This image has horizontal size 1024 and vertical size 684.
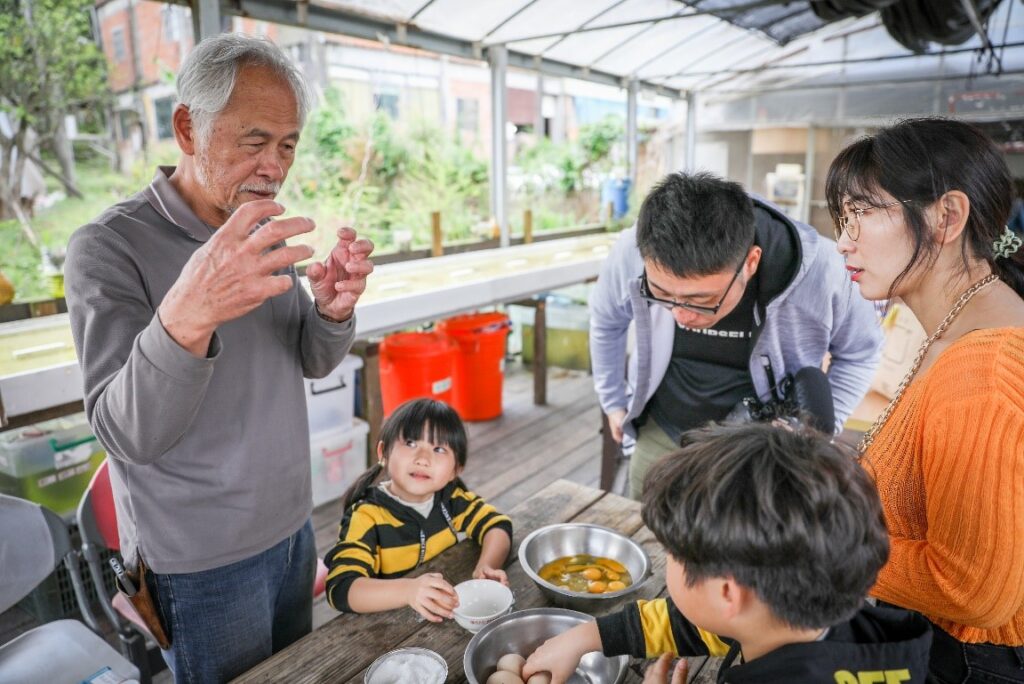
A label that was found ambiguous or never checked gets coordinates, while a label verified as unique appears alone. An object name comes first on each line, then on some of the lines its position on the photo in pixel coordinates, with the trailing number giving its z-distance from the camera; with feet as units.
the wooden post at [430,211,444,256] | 16.61
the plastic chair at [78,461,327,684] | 6.28
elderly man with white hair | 3.69
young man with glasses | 5.21
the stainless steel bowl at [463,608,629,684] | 3.92
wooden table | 4.08
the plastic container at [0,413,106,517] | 8.43
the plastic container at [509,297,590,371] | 19.81
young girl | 5.24
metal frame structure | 12.75
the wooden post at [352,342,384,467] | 12.06
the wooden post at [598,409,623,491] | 10.96
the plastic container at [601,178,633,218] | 23.44
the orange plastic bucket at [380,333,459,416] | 13.73
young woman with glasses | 3.05
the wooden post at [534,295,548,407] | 16.83
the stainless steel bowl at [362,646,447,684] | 3.81
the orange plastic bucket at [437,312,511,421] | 15.56
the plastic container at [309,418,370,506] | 11.66
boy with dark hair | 2.78
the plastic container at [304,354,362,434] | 11.43
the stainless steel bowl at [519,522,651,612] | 5.15
